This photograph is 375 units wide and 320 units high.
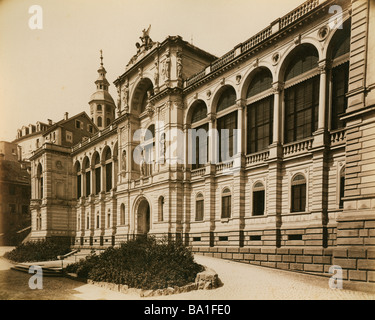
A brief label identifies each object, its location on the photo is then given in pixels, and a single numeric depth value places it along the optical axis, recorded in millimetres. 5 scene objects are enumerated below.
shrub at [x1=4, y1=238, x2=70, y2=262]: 28984
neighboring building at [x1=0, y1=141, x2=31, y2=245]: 40125
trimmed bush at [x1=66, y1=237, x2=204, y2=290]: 12875
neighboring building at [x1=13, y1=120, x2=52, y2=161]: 53250
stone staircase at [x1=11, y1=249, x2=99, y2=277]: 20036
